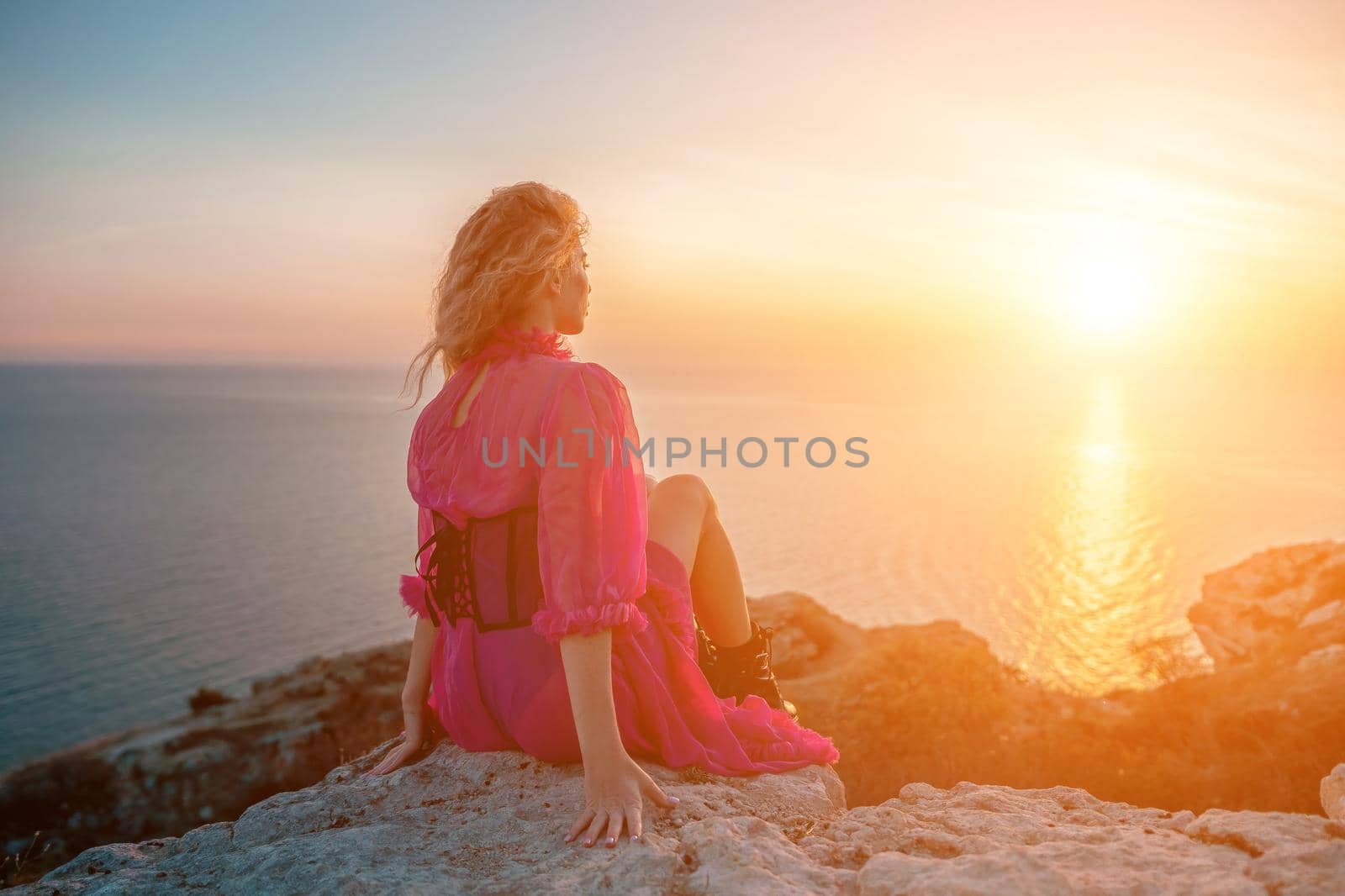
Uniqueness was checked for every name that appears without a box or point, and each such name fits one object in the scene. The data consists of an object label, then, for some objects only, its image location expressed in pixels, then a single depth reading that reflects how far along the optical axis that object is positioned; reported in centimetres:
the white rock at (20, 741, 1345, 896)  189
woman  236
